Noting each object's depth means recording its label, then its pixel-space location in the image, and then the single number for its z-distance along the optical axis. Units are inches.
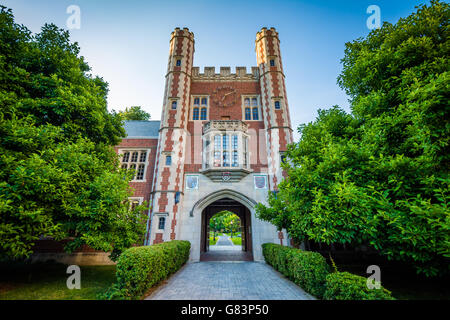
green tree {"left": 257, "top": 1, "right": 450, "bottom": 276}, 164.7
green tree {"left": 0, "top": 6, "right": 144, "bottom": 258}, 202.5
